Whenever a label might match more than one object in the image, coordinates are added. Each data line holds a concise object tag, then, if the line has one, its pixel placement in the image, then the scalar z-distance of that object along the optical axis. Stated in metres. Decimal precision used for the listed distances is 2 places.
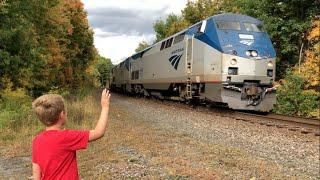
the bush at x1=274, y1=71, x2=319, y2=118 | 21.53
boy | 3.76
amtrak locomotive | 17.80
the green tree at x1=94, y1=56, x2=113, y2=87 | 132.50
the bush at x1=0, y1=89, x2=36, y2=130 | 14.14
